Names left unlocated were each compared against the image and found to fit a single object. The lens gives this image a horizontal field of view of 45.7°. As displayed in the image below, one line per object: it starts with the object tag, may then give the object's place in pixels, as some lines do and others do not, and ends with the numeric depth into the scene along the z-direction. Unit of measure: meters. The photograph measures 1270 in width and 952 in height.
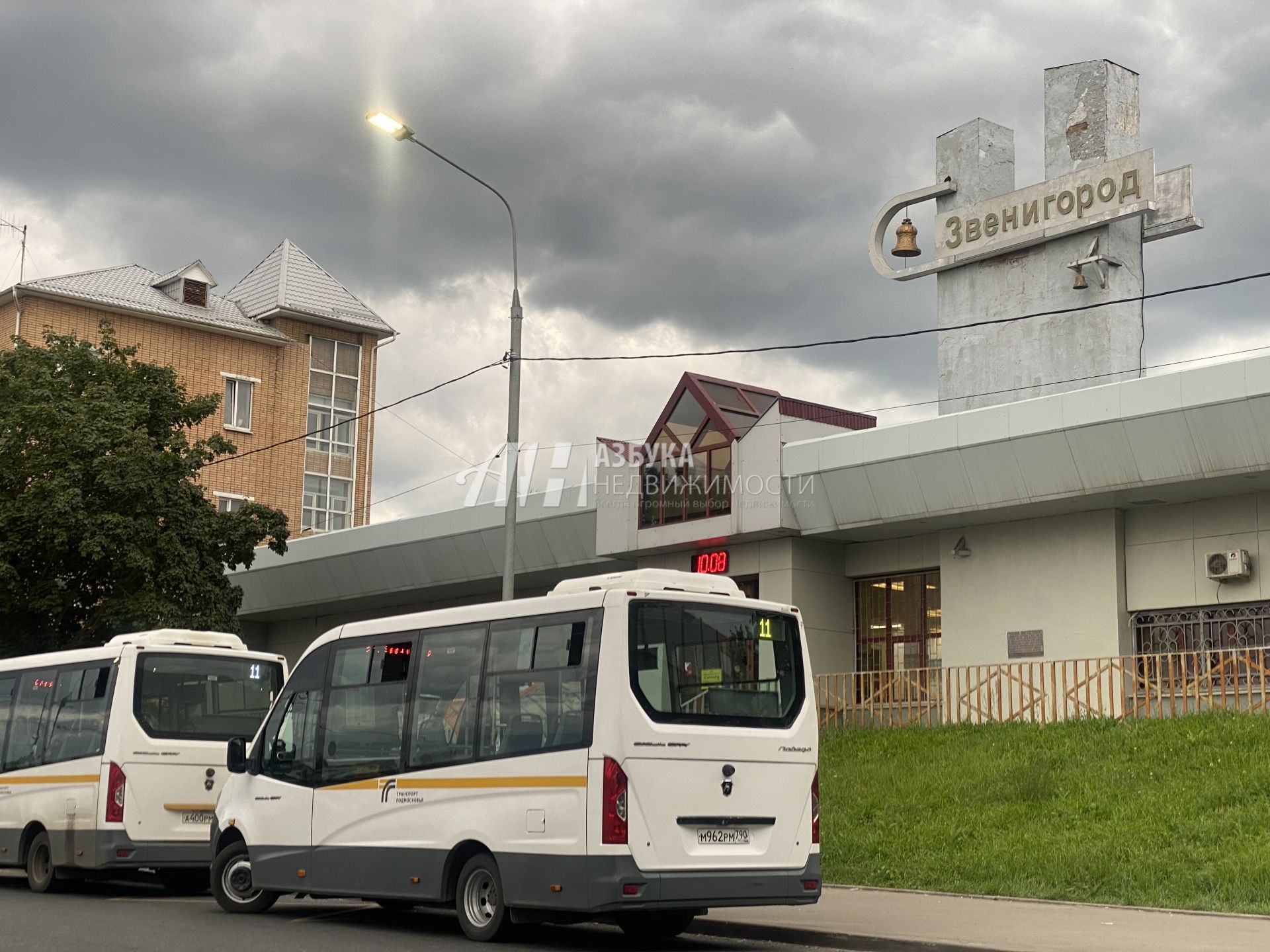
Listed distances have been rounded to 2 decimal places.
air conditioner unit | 23.45
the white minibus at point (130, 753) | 15.70
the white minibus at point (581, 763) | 10.76
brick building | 50.16
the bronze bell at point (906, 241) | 32.38
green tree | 26.78
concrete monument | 29.38
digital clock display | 29.42
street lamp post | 19.62
